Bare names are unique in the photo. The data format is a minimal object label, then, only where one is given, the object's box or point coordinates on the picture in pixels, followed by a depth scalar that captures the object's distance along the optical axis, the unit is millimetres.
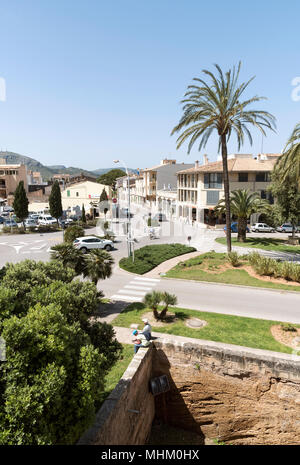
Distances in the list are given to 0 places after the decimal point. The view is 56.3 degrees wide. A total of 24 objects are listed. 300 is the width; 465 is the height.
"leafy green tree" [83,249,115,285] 15109
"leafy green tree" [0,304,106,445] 5031
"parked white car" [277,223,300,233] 40344
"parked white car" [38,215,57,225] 44678
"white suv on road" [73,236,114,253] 27170
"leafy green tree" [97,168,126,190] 100975
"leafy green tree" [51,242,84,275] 14936
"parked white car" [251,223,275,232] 40312
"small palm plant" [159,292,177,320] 13649
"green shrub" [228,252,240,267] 22078
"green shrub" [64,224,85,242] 30669
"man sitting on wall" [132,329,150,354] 10507
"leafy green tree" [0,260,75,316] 6727
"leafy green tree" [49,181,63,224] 41281
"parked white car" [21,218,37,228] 44359
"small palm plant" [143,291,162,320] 13555
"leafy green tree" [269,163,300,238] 27516
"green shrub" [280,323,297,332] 12719
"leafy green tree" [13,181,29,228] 39344
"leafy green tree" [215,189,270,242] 29547
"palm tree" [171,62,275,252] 21484
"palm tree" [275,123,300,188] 20094
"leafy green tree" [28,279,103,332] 7316
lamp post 23109
